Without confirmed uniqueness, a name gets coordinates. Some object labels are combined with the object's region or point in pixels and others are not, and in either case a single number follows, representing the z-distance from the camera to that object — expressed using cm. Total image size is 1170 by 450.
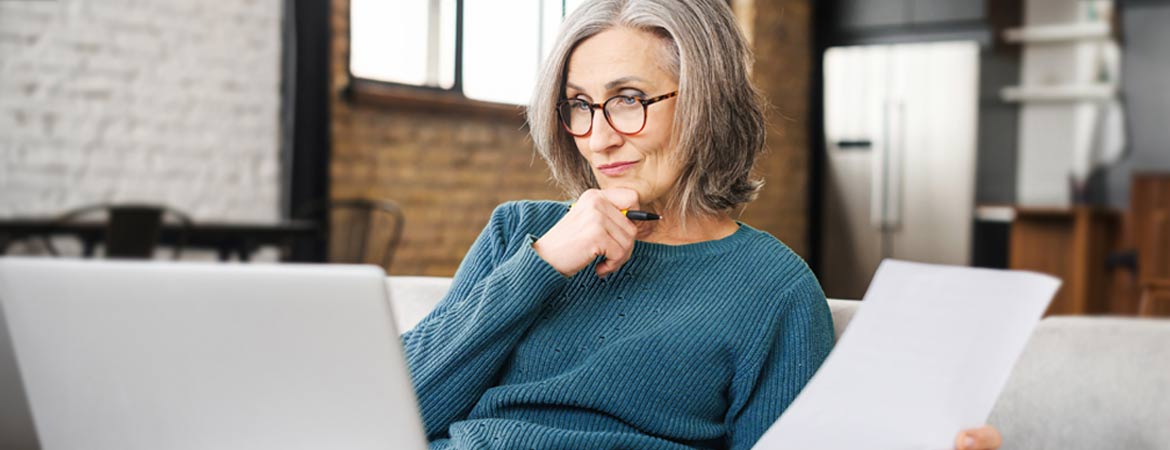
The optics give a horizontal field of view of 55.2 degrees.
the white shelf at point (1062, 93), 614
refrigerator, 638
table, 286
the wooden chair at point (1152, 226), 507
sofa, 113
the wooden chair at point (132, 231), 295
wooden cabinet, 568
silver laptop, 73
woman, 111
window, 434
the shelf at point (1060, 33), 609
